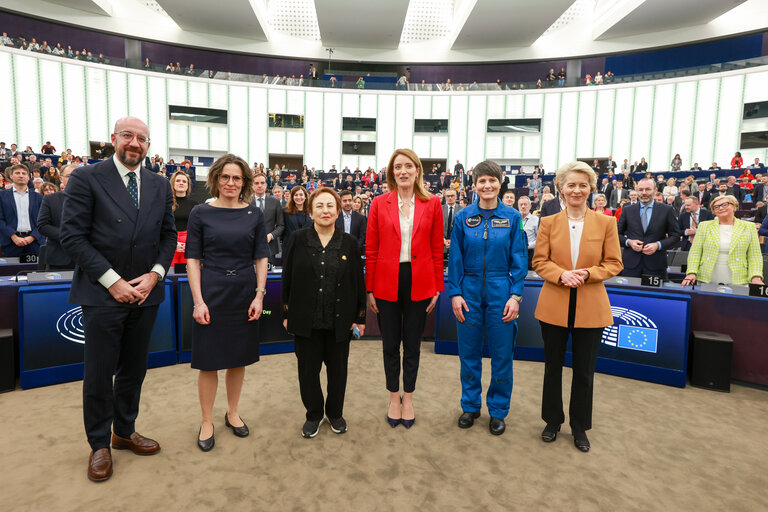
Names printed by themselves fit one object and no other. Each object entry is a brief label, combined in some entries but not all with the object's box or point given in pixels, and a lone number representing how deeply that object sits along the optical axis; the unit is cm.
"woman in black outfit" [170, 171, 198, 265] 399
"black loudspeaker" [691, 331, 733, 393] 329
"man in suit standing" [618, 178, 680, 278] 419
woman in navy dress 226
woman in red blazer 251
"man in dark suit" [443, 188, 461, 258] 622
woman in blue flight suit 253
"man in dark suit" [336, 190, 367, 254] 494
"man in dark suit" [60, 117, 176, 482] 192
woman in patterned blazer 355
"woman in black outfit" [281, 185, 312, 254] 509
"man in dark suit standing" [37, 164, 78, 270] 357
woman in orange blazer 235
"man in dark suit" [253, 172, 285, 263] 515
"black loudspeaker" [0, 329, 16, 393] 302
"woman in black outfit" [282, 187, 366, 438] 240
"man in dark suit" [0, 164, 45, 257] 445
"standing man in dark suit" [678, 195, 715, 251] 696
